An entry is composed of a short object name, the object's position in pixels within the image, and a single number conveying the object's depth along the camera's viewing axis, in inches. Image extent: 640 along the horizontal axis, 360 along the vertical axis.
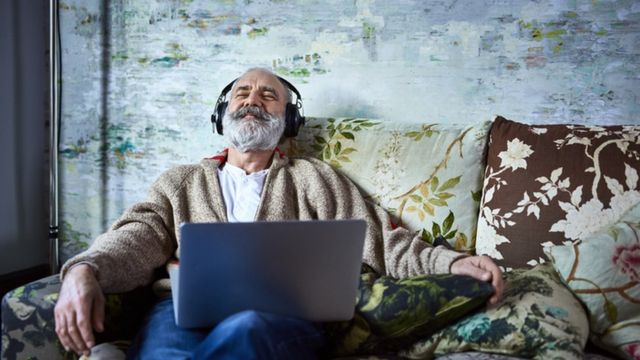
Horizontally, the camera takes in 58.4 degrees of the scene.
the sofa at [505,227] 45.9
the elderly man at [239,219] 41.4
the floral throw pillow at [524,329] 44.9
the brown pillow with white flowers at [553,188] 57.6
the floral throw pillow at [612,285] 49.4
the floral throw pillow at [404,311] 45.9
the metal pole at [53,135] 86.2
